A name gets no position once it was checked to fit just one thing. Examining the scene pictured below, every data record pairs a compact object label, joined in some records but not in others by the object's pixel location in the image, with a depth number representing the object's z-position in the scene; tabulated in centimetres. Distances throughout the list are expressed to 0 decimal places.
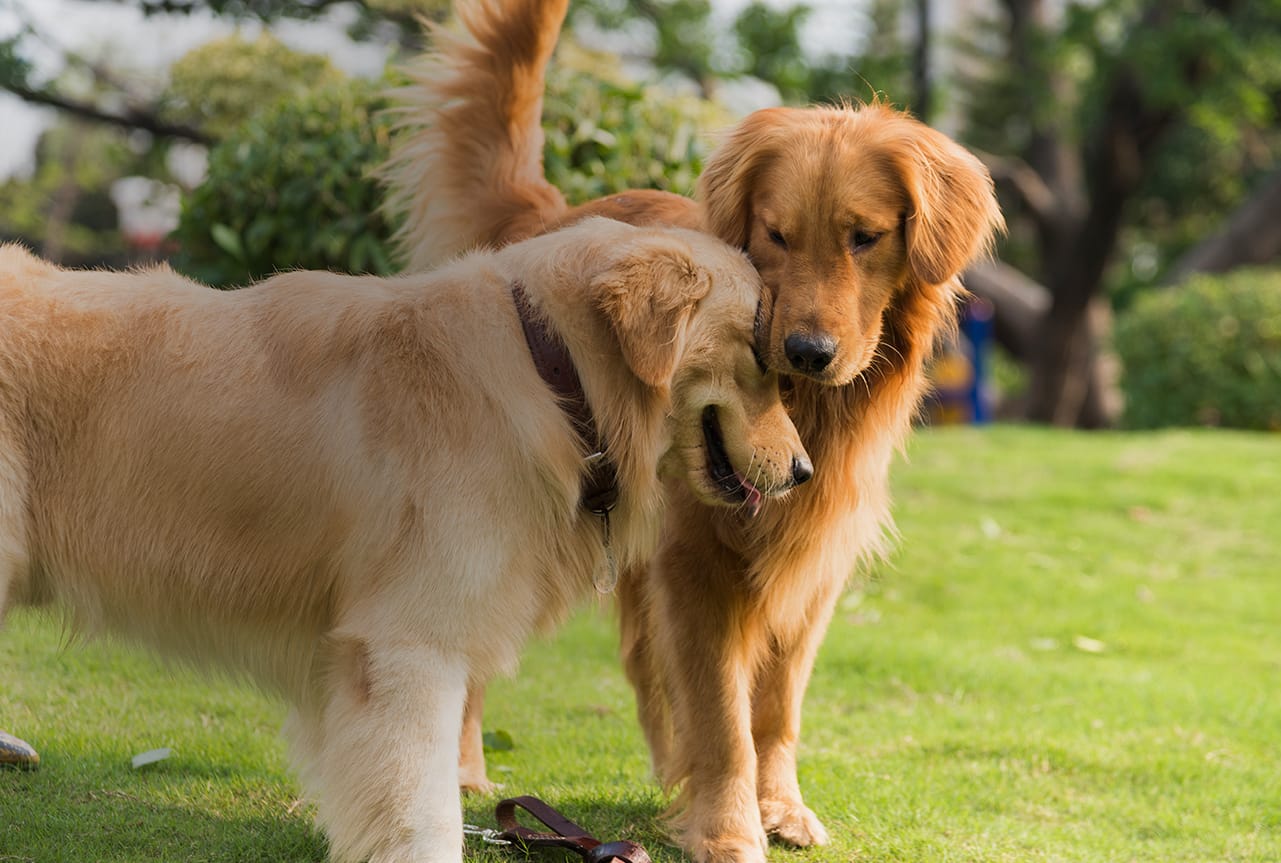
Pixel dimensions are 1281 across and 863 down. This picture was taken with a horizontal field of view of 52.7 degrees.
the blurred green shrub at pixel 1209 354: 1277
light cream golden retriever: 300
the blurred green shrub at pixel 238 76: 1052
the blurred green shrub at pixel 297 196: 634
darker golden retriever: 339
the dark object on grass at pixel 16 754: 386
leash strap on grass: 337
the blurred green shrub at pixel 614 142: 582
